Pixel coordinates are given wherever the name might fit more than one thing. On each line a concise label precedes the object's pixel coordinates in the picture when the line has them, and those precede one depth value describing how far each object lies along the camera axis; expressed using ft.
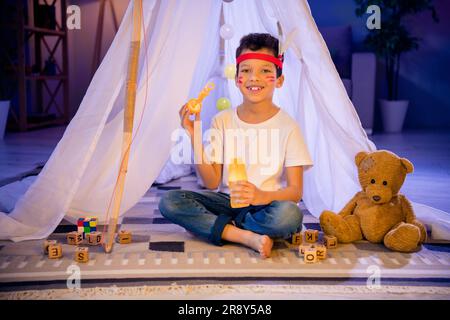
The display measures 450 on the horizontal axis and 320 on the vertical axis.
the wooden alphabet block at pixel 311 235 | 5.51
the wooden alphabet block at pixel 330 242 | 5.30
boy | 5.27
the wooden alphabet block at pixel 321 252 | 4.90
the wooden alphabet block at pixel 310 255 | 4.82
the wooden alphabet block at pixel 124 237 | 5.43
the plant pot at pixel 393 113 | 15.55
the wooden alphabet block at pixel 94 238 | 5.40
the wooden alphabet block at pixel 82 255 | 4.83
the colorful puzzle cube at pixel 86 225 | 5.54
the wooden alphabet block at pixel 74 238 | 5.41
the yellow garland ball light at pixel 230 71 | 7.97
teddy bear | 5.47
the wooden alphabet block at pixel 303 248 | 4.90
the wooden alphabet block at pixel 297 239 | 5.41
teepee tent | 5.71
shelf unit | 14.48
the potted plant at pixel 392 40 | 14.76
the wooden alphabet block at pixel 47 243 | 5.05
